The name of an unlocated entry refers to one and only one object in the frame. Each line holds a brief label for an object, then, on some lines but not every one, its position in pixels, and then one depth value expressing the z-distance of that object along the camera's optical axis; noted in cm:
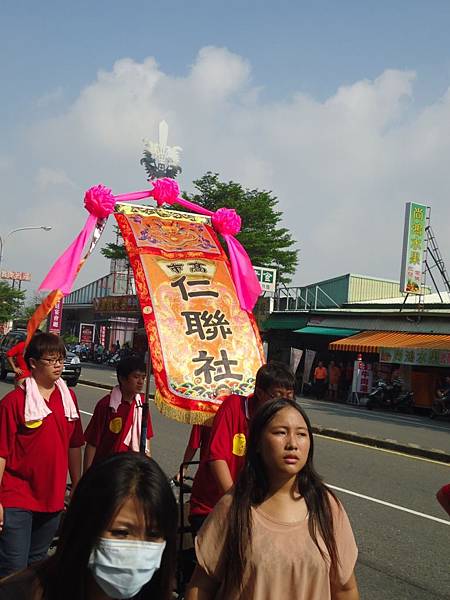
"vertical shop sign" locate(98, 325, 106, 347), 4094
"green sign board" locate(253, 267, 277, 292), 2641
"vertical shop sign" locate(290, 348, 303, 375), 2270
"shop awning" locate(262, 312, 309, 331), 2590
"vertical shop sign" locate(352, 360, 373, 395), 2020
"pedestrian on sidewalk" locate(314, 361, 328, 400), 2173
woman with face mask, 152
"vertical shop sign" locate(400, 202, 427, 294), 2138
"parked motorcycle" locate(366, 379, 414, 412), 1909
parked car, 1923
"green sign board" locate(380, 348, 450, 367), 1844
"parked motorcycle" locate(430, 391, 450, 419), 1734
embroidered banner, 348
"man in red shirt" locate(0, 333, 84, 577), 300
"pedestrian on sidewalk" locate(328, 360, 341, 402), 2172
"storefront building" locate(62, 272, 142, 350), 3509
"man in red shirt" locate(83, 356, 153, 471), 399
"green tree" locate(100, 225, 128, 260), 3206
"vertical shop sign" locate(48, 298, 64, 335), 2339
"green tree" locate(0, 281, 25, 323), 4434
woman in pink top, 205
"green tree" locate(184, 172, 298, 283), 3113
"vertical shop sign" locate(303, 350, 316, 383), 2278
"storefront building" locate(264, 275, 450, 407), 1939
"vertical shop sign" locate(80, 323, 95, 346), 4044
